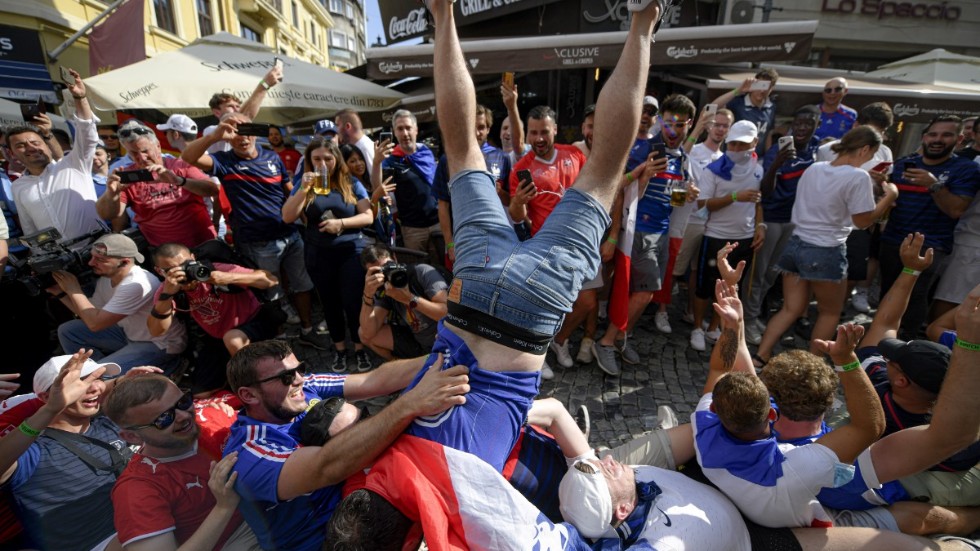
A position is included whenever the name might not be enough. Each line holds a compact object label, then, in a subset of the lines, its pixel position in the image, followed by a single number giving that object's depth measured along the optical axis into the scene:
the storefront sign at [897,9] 13.70
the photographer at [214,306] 3.13
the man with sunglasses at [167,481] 1.82
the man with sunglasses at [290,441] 1.60
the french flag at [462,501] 1.41
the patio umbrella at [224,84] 5.63
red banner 8.91
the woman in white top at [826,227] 3.52
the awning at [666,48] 6.19
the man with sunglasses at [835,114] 5.50
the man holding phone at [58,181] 3.89
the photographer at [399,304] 3.17
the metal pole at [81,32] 9.10
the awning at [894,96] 6.57
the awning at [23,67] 10.98
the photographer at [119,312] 3.23
